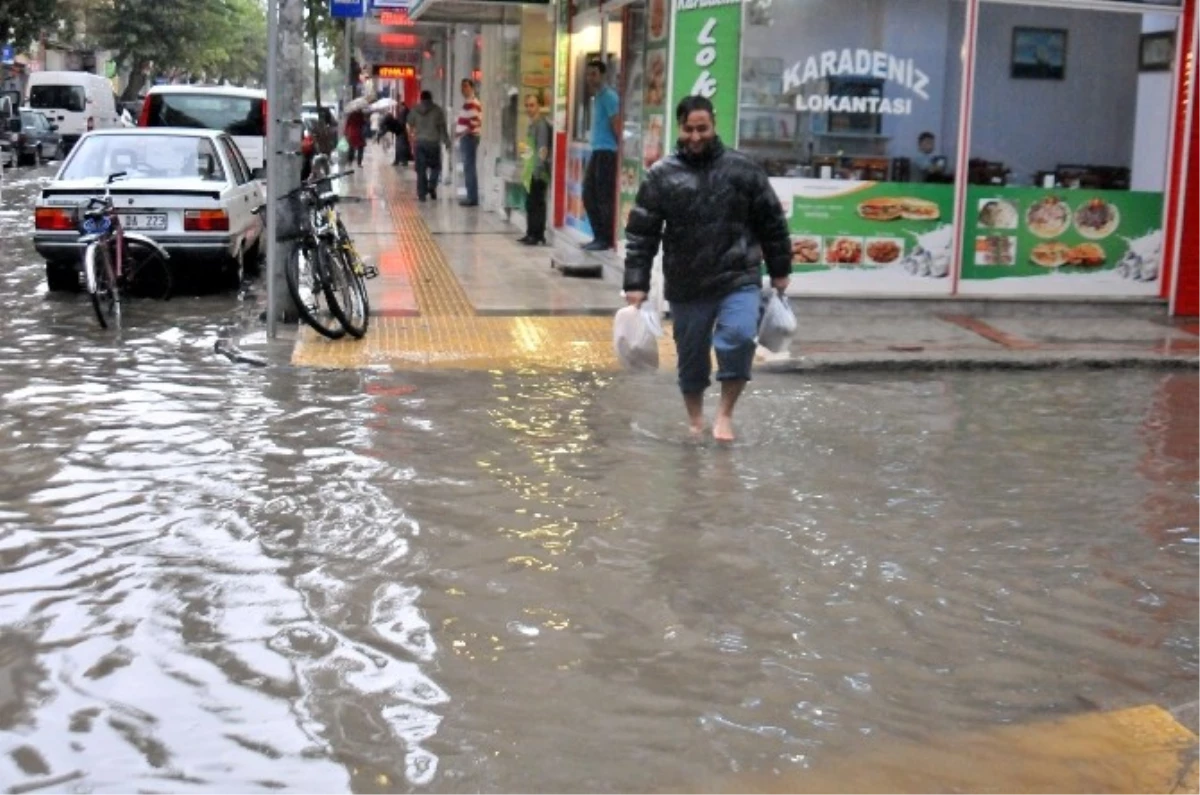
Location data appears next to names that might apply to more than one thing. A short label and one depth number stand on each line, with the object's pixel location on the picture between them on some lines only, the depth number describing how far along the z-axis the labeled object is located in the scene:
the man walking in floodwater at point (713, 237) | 7.93
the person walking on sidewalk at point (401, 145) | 35.78
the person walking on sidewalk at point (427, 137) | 25.33
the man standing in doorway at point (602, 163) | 15.07
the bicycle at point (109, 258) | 12.12
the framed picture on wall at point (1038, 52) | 12.98
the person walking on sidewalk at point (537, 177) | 17.58
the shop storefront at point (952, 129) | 12.51
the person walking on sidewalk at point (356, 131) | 32.19
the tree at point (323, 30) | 30.26
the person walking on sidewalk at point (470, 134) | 23.67
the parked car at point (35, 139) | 37.88
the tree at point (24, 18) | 43.22
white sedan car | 13.76
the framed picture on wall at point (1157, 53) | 13.05
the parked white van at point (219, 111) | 21.19
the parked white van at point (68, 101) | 42.22
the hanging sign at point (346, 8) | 21.69
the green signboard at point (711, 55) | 12.16
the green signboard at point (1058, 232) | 13.04
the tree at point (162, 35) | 63.72
